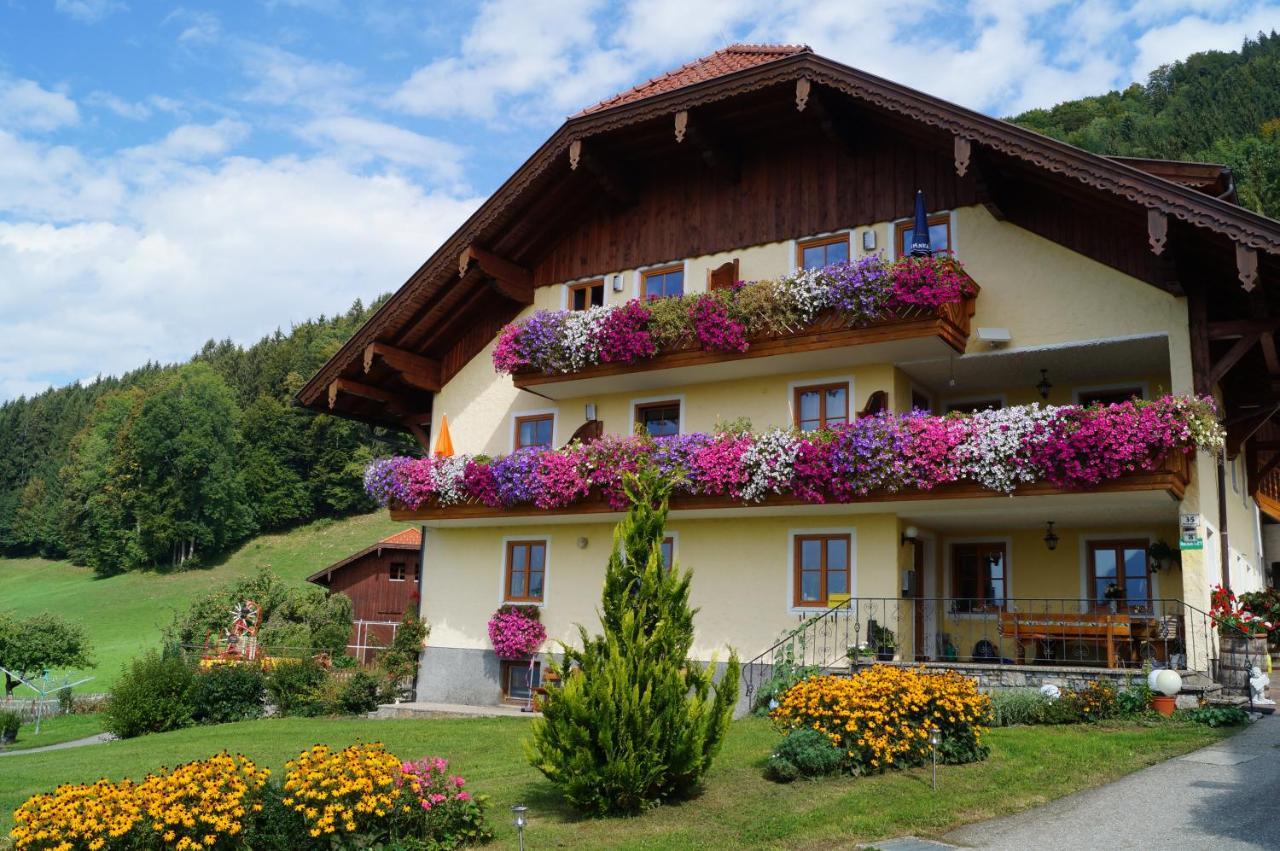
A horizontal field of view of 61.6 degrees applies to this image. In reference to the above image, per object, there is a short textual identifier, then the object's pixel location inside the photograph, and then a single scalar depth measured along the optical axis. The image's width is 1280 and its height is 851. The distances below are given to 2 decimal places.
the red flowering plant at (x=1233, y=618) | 15.30
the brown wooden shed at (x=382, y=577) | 38.84
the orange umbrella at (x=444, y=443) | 23.55
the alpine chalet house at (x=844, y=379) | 16.33
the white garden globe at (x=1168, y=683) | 14.41
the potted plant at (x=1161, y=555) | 17.98
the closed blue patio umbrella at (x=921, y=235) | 17.97
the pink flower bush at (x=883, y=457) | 15.37
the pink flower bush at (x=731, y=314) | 17.41
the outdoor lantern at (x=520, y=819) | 8.76
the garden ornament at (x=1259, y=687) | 14.94
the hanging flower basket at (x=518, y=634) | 21.94
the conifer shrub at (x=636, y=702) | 10.41
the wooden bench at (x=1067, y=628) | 16.22
